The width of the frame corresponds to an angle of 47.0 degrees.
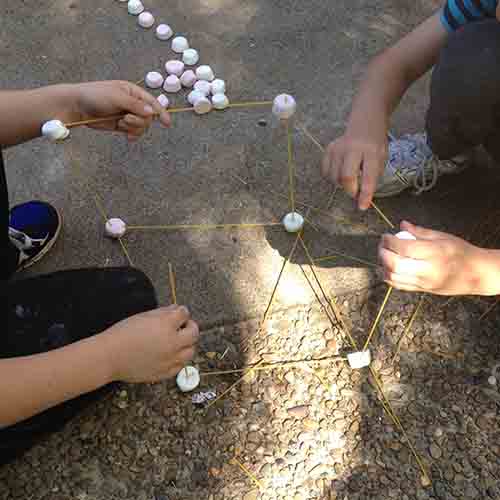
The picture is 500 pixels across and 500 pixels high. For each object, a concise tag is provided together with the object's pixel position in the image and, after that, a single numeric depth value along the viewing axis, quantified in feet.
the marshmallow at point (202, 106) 5.63
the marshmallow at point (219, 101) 5.72
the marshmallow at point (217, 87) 5.88
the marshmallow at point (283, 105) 3.87
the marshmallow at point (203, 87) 5.88
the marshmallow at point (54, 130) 3.84
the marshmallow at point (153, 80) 5.93
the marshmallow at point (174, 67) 6.00
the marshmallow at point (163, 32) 6.34
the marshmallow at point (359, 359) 4.10
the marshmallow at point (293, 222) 4.86
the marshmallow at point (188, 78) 5.95
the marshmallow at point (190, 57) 6.09
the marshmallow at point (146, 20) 6.46
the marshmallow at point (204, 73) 5.95
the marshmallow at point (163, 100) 5.79
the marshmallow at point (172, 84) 5.90
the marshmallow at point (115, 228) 4.85
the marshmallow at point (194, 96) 5.79
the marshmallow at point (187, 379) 4.10
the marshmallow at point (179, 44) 6.21
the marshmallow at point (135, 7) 6.58
